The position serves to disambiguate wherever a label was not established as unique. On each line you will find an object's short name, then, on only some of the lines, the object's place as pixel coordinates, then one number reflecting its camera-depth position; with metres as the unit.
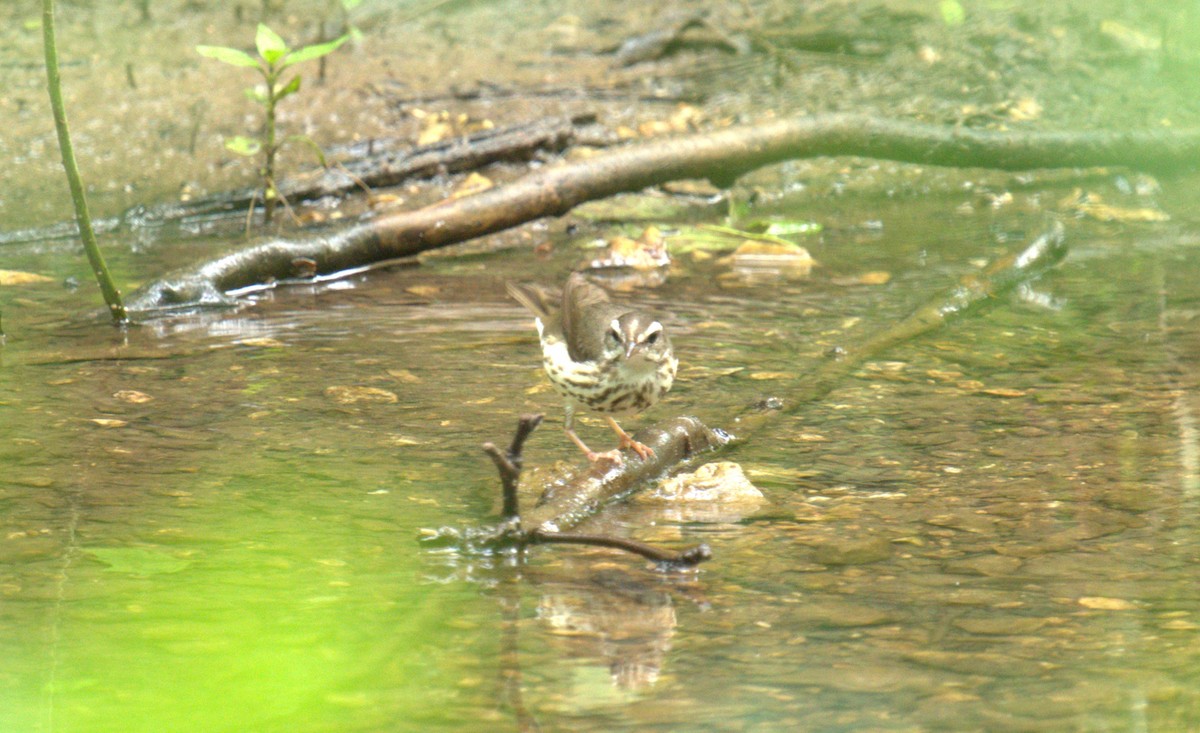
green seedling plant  14.16
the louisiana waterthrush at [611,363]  8.80
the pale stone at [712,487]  8.22
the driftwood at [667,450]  6.74
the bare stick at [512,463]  5.94
